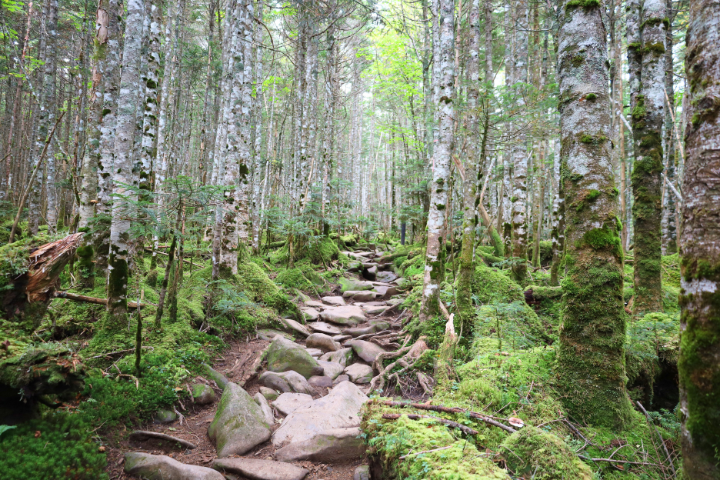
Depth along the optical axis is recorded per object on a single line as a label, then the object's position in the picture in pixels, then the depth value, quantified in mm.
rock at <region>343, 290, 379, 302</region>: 10750
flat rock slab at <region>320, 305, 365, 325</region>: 8516
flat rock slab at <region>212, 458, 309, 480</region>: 3352
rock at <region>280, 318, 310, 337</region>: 7680
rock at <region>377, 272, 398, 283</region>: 14134
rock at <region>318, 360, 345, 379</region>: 5996
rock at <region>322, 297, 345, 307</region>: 10195
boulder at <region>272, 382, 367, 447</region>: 4007
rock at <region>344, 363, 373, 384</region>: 5762
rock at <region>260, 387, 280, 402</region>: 5188
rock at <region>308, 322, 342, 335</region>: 7984
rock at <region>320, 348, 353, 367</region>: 6465
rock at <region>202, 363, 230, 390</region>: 5234
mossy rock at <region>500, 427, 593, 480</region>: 2215
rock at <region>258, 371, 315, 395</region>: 5449
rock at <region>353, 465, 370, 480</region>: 3353
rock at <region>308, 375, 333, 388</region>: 5688
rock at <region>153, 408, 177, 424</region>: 4184
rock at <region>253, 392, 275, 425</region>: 4461
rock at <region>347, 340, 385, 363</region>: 6398
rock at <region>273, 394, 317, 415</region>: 4816
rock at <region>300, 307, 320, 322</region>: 8812
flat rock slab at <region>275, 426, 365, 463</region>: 3734
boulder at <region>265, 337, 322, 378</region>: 5875
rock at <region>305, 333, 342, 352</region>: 7113
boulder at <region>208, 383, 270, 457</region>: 3869
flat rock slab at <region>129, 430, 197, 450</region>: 3750
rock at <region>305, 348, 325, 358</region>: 6727
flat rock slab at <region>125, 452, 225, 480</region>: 3129
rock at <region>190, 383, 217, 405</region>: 4750
